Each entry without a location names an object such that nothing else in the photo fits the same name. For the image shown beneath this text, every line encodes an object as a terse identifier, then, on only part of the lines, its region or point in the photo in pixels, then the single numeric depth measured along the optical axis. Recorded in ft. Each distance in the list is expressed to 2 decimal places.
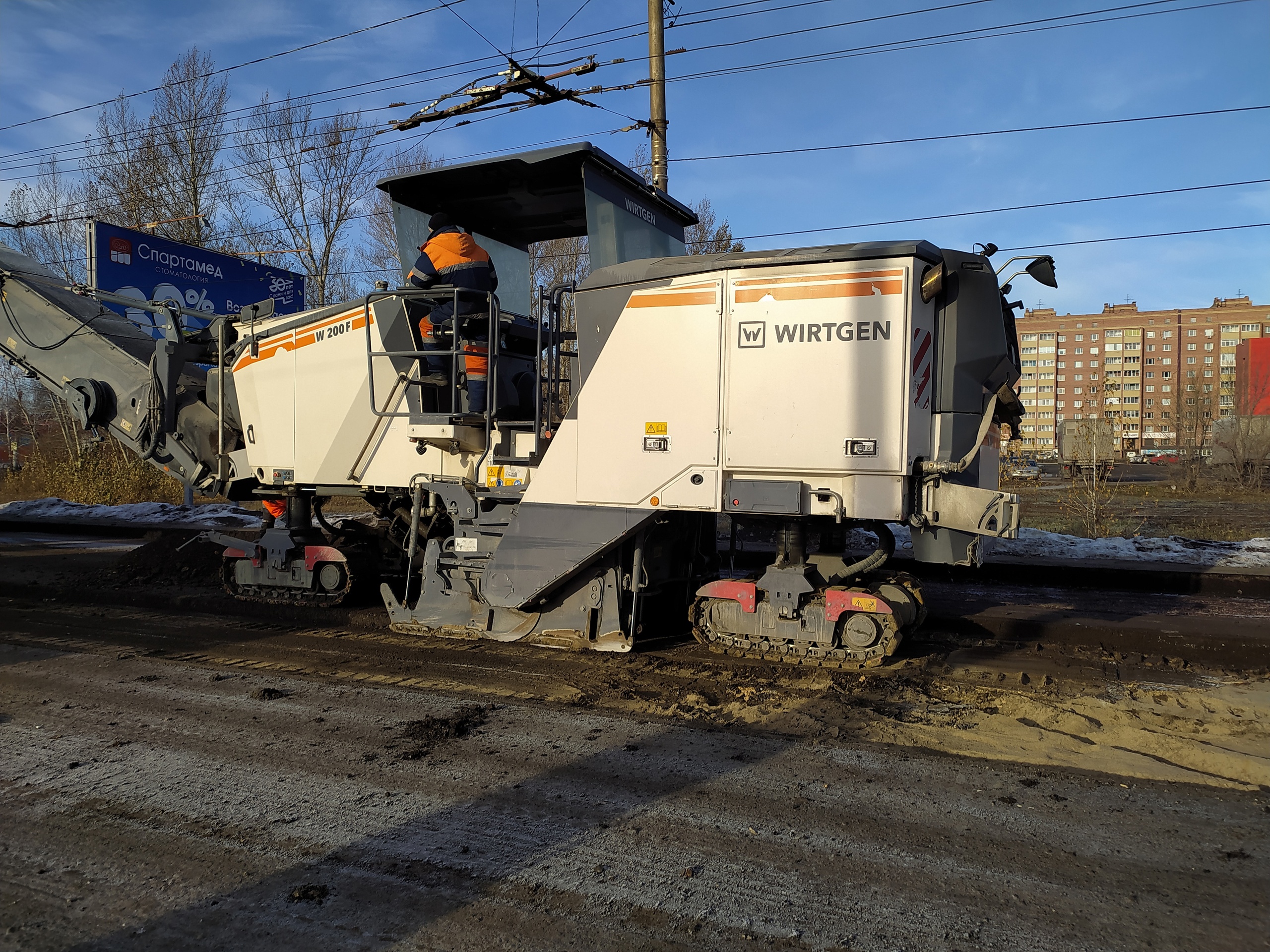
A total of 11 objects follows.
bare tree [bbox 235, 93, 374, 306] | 78.74
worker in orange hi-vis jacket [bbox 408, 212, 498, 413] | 19.60
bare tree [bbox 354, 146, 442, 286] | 80.12
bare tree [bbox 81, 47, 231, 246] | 76.48
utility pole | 38.45
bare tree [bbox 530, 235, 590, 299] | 71.51
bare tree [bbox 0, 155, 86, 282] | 84.74
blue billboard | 54.24
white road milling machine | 16.16
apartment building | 328.90
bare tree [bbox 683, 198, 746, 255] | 67.56
